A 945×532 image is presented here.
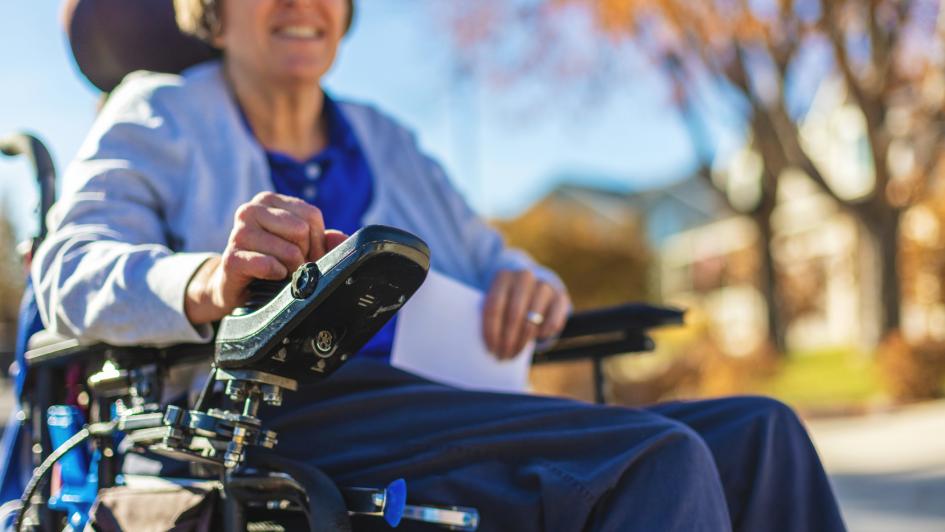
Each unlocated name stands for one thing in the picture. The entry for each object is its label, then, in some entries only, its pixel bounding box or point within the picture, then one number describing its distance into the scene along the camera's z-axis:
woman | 1.14
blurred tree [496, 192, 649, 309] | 11.20
